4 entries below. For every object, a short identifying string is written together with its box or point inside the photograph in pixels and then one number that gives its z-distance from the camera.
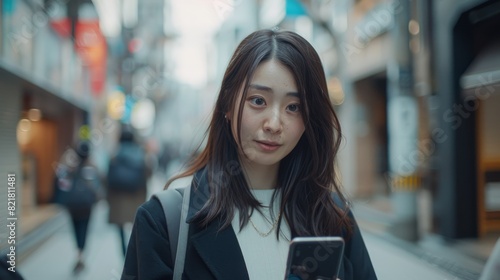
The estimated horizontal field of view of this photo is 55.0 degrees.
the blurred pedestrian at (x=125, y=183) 6.22
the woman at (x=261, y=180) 1.57
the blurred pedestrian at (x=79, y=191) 6.41
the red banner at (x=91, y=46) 12.18
